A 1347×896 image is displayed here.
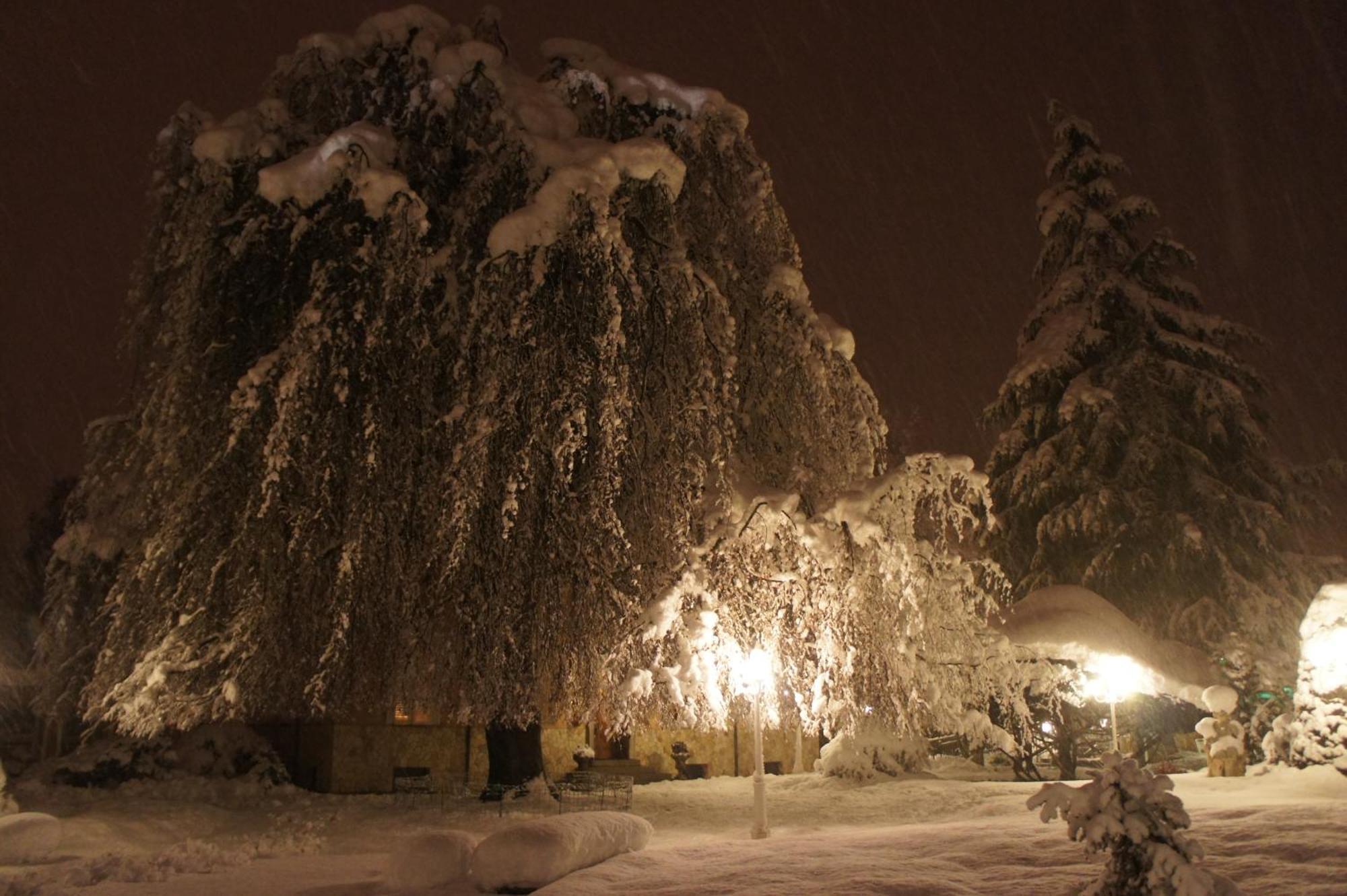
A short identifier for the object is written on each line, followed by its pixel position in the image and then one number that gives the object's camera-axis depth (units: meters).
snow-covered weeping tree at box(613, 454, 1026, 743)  9.99
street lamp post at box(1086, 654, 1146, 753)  15.34
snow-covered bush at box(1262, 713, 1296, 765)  12.32
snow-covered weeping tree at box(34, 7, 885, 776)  9.32
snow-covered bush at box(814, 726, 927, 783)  17.42
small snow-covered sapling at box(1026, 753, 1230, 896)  5.00
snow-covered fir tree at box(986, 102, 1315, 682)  20.61
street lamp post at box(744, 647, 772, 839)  10.14
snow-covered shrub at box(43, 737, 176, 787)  16.20
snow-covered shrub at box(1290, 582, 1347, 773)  10.54
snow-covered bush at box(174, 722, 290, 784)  17.39
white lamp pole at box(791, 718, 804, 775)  23.92
